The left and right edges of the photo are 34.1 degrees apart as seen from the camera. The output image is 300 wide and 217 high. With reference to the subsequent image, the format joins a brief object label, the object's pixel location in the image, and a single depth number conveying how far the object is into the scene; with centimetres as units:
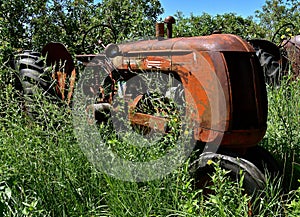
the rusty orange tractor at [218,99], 295
